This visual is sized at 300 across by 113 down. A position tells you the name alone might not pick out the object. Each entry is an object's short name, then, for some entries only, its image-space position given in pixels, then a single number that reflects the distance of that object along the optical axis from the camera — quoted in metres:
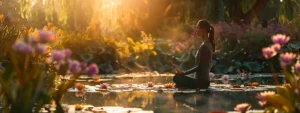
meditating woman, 12.11
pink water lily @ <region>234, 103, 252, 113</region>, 5.97
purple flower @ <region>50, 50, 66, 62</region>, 5.66
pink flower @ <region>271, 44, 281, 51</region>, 6.54
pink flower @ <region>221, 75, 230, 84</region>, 14.53
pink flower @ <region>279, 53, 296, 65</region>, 6.47
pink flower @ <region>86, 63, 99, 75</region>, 5.86
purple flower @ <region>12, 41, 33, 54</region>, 5.68
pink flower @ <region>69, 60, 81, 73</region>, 5.80
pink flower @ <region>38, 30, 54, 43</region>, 5.75
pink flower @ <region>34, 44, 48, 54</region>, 5.70
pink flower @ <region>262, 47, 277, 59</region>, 6.48
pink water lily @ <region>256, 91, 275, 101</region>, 6.45
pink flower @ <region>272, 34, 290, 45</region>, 6.68
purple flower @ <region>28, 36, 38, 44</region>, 5.78
